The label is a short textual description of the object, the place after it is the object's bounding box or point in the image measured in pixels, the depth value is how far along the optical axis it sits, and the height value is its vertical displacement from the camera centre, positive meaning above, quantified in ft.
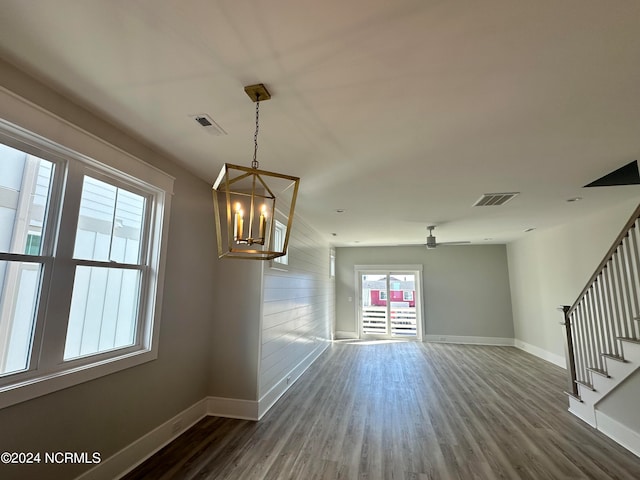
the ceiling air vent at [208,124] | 7.19 +4.02
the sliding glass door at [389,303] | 28.14 -1.60
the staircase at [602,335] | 9.55 -1.63
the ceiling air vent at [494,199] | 12.78 +3.97
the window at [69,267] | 5.90 +0.37
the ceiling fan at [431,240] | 19.29 +3.08
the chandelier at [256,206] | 4.79 +2.71
